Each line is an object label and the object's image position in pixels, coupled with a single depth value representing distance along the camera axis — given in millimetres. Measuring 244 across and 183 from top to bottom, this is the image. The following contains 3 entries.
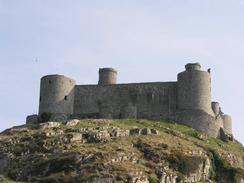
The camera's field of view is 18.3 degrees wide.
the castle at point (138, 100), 97188
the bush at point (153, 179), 77250
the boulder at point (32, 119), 100781
